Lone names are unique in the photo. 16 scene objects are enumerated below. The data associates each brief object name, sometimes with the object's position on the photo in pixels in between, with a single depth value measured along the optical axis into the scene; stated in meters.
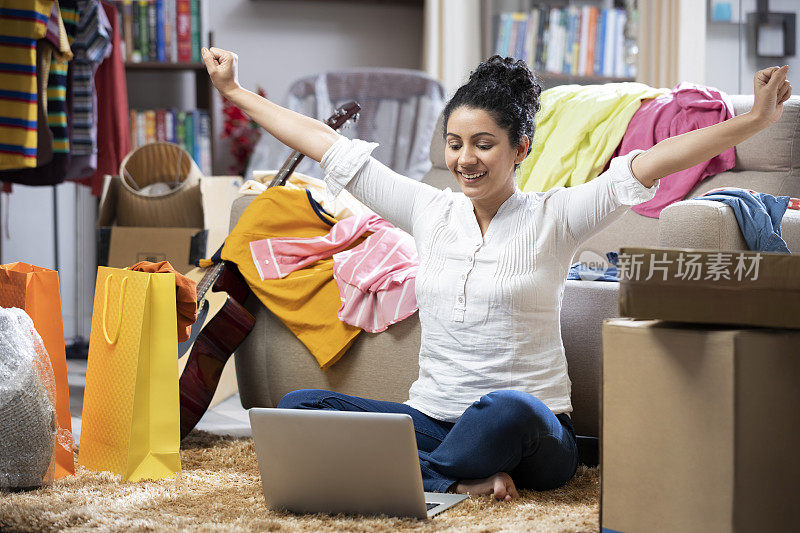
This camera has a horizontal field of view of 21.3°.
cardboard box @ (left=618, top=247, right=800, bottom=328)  3.54
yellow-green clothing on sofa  5.07
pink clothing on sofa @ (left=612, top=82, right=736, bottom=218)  4.87
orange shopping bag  4.25
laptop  3.79
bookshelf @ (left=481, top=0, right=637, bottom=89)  7.82
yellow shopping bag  4.24
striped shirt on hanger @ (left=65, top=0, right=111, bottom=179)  6.37
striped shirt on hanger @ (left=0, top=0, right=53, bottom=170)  5.47
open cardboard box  5.93
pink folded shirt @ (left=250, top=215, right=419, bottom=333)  4.46
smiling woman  3.93
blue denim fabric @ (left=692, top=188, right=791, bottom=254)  4.04
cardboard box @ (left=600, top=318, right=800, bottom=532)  3.57
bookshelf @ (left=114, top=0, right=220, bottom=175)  7.58
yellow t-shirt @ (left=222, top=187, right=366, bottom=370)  4.57
